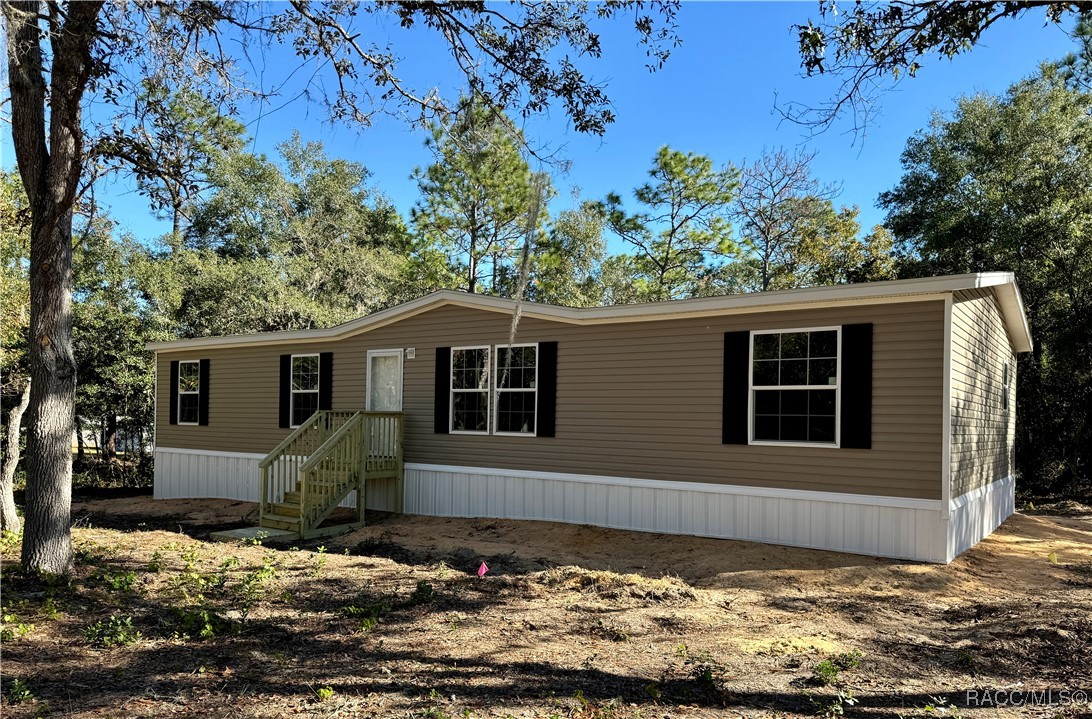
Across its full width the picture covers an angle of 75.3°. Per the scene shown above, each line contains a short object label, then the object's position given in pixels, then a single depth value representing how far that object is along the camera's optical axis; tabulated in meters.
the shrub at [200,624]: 4.85
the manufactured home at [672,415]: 7.54
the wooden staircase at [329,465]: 9.88
